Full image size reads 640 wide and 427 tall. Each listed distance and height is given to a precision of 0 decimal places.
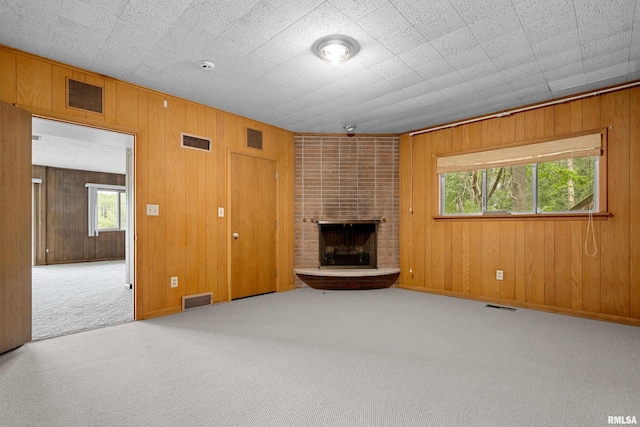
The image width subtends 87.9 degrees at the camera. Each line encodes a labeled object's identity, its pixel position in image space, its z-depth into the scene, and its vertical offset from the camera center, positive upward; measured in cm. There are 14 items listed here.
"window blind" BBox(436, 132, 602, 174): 368 +72
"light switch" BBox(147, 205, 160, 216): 368 +4
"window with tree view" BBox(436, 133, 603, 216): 378 +43
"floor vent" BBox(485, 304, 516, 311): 400 -117
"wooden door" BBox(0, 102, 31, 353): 265 -10
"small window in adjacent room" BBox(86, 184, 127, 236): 888 +17
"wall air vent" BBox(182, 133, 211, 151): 401 +89
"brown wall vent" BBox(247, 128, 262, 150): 475 +108
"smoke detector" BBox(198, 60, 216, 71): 305 +138
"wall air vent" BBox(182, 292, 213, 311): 396 -106
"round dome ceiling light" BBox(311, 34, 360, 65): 264 +136
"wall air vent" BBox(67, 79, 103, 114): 314 +115
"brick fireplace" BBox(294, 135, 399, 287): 539 +39
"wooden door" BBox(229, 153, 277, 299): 457 -18
